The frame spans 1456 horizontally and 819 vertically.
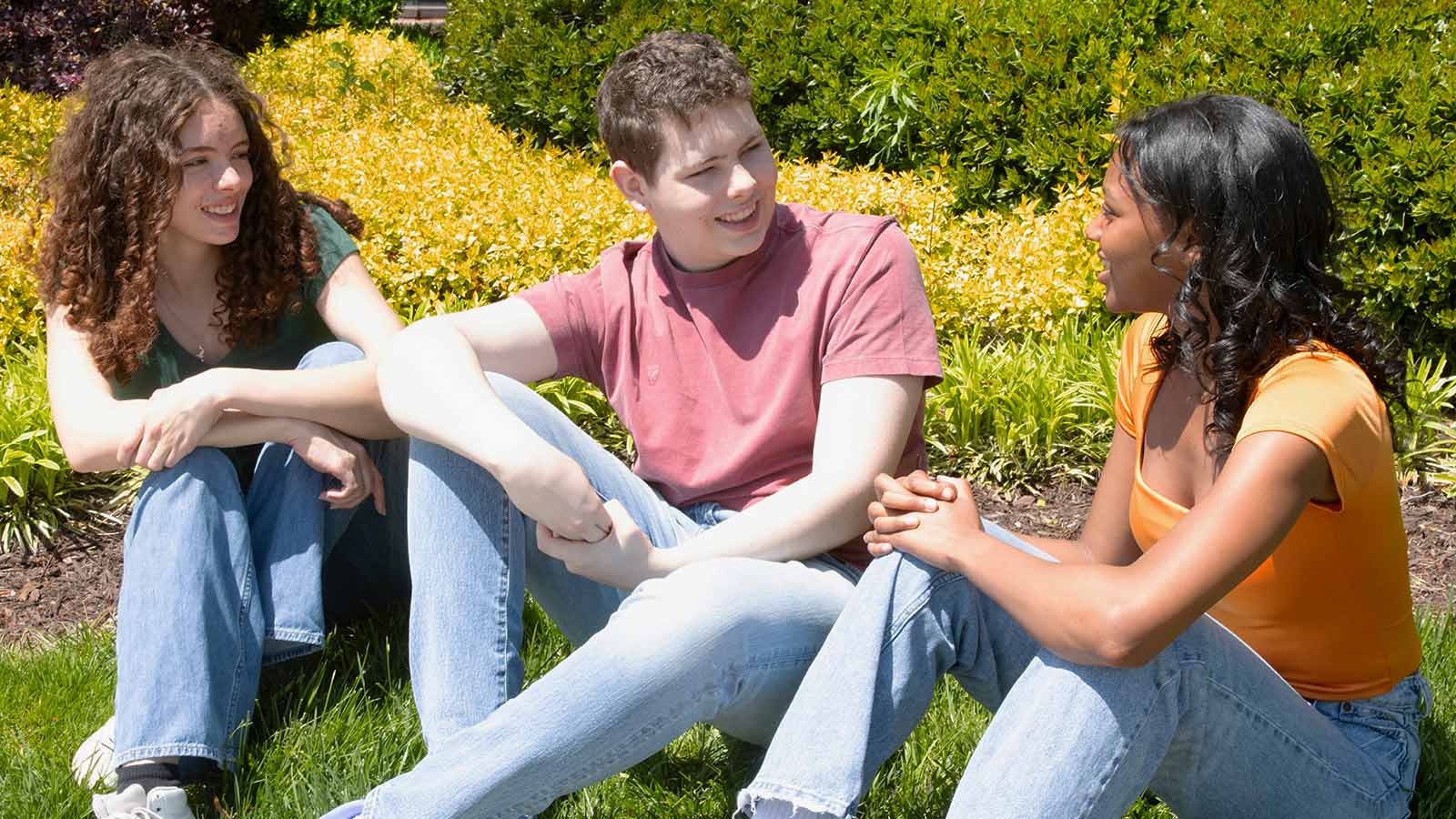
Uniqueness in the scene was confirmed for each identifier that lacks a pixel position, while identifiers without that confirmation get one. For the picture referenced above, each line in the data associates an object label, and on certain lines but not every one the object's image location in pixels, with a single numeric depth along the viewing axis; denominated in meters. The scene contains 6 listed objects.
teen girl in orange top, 2.00
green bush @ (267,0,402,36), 12.64
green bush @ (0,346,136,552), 4.12
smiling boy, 2.23
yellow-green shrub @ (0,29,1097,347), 4.85
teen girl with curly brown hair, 2.70
